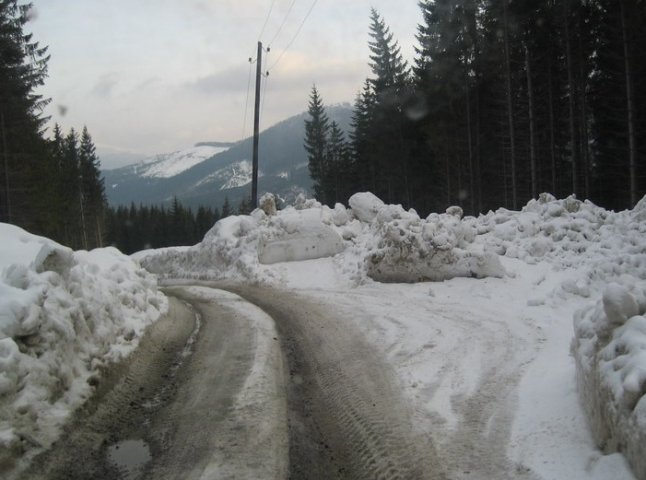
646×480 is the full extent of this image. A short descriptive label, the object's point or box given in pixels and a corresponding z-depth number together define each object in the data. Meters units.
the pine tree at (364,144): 42.66
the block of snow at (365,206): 18.23
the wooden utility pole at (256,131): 25.42
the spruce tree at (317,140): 53.47
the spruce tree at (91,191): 53.58
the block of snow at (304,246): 15.80
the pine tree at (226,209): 89.31
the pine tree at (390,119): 37.22
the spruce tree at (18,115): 23.73
